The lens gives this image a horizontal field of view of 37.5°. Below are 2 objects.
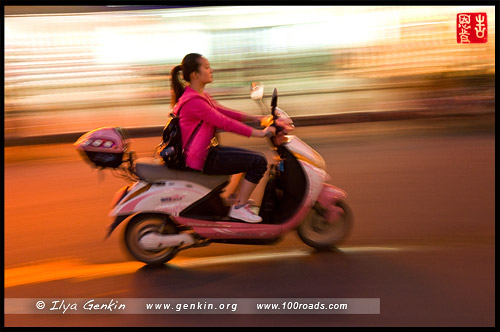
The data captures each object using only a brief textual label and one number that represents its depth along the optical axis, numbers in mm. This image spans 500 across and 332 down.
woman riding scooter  4699
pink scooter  4762
